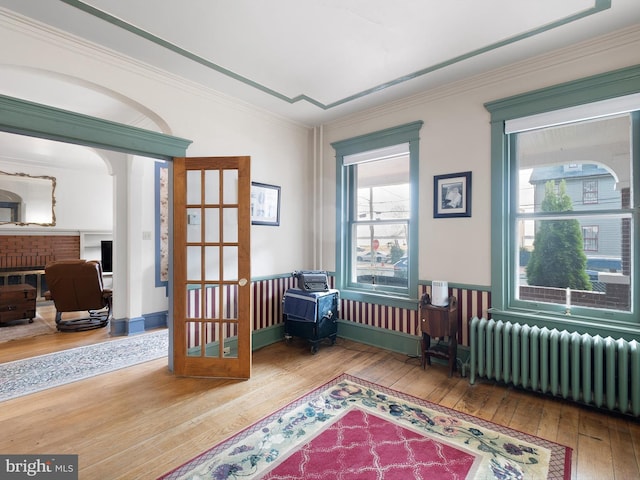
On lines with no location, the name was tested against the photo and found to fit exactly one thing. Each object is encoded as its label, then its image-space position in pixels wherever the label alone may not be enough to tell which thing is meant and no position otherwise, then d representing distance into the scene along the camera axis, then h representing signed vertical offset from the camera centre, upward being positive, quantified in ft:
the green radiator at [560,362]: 7.48 -3.15
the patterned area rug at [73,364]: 9.50 -4.17
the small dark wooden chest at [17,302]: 15.51 -2.93
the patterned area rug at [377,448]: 5.96 -4.28
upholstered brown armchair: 14.70 -2.19
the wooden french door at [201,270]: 9.91 -0.86
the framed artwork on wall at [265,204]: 12.43 +1.53
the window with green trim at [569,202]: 8.27 +1.09
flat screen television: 22.33 -0.78
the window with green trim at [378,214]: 11.95 +1.13
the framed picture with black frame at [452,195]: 10.50 +1.57
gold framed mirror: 19.74 +2.80
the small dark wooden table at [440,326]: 9.91 -2.65
